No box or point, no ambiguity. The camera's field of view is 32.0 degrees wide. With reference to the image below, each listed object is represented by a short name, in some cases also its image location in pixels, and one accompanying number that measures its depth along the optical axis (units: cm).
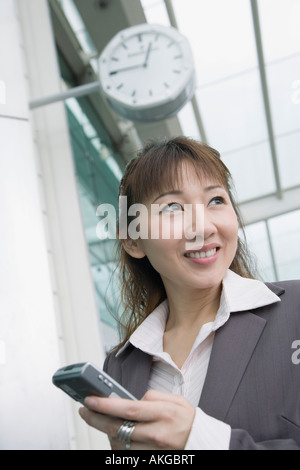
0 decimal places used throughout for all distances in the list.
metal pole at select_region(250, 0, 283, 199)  508
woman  85
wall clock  286
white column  103
